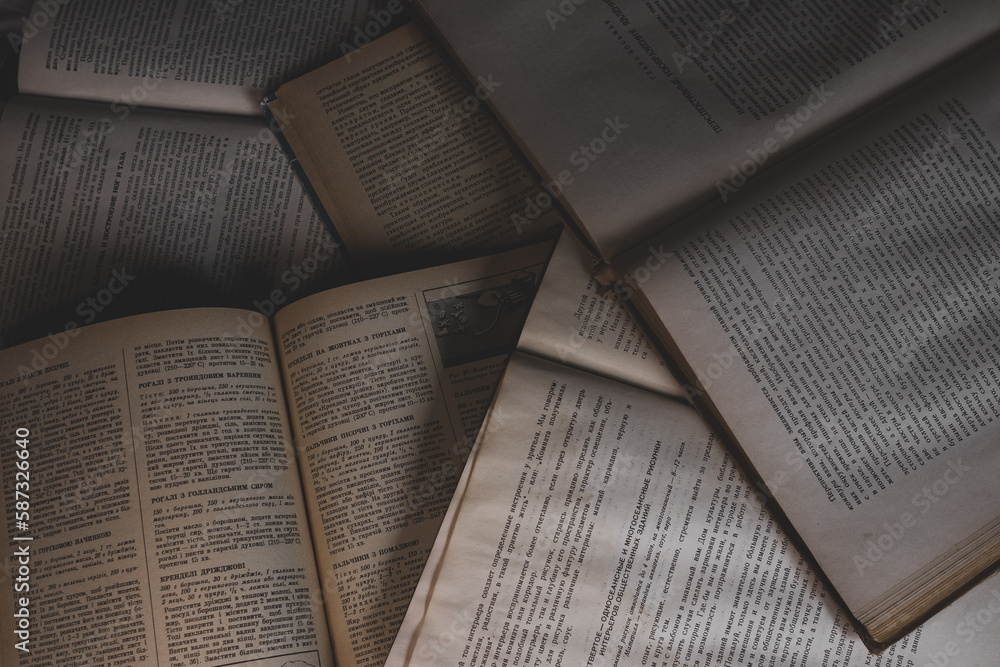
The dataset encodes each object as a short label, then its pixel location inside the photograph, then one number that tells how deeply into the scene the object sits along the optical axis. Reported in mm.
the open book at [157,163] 858
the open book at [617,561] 699
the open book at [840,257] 679
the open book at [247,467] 719
